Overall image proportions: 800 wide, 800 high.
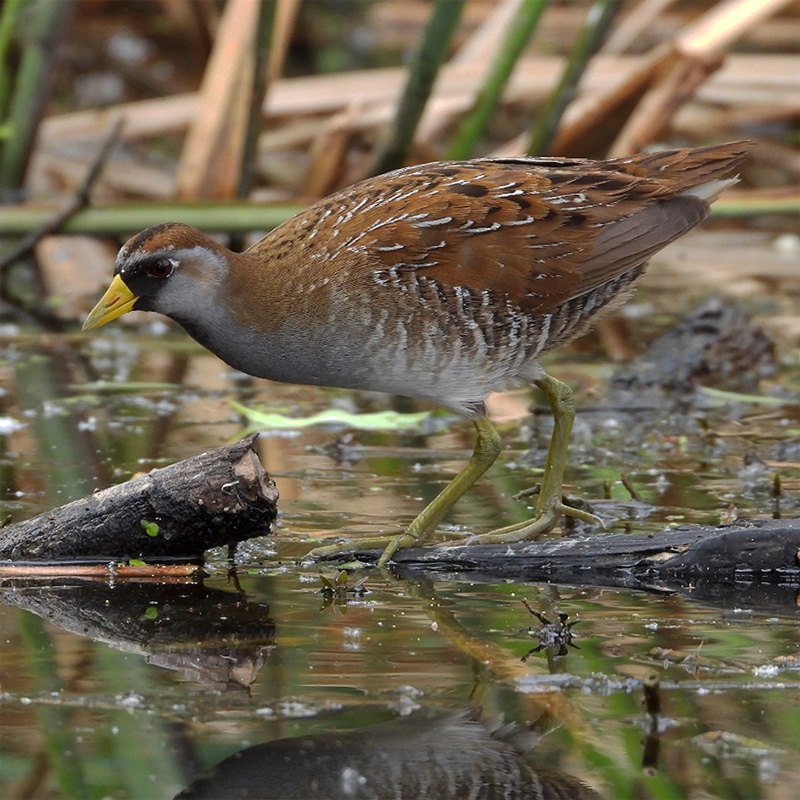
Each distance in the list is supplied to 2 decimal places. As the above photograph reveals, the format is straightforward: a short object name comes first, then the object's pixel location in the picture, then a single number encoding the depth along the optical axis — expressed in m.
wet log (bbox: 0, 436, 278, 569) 8.59
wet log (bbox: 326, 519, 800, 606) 8.61
